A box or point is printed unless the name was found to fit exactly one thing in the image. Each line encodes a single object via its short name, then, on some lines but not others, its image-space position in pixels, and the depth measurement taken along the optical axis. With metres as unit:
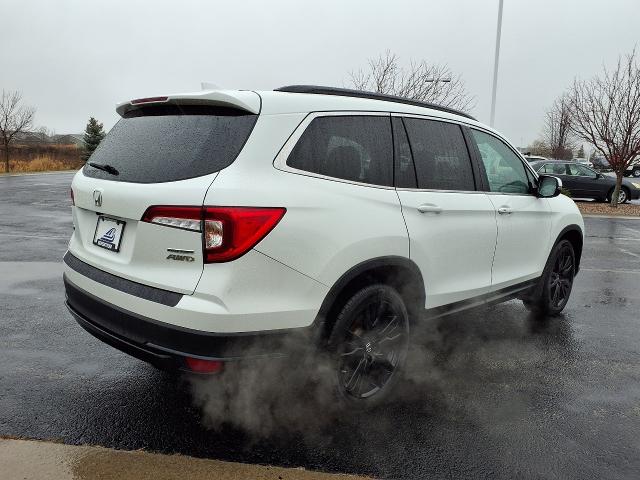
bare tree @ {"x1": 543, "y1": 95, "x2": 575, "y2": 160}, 34.12
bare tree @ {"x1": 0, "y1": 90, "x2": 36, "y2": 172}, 31.16
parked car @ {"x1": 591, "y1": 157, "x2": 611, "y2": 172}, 37.53
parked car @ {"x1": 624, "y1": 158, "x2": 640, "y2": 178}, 43.74
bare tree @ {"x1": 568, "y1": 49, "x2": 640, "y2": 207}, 17.83
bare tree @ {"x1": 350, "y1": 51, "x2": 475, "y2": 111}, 18.39
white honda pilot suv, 2.40
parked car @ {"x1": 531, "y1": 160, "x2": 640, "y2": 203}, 20.00
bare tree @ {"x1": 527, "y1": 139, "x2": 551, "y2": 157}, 45.97
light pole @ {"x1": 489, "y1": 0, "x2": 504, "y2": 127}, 18.77
